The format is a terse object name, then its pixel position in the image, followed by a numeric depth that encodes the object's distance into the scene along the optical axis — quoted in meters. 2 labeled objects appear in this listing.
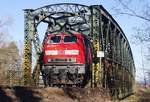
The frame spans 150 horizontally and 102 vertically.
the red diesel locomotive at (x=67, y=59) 23.75
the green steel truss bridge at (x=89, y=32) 24.98
